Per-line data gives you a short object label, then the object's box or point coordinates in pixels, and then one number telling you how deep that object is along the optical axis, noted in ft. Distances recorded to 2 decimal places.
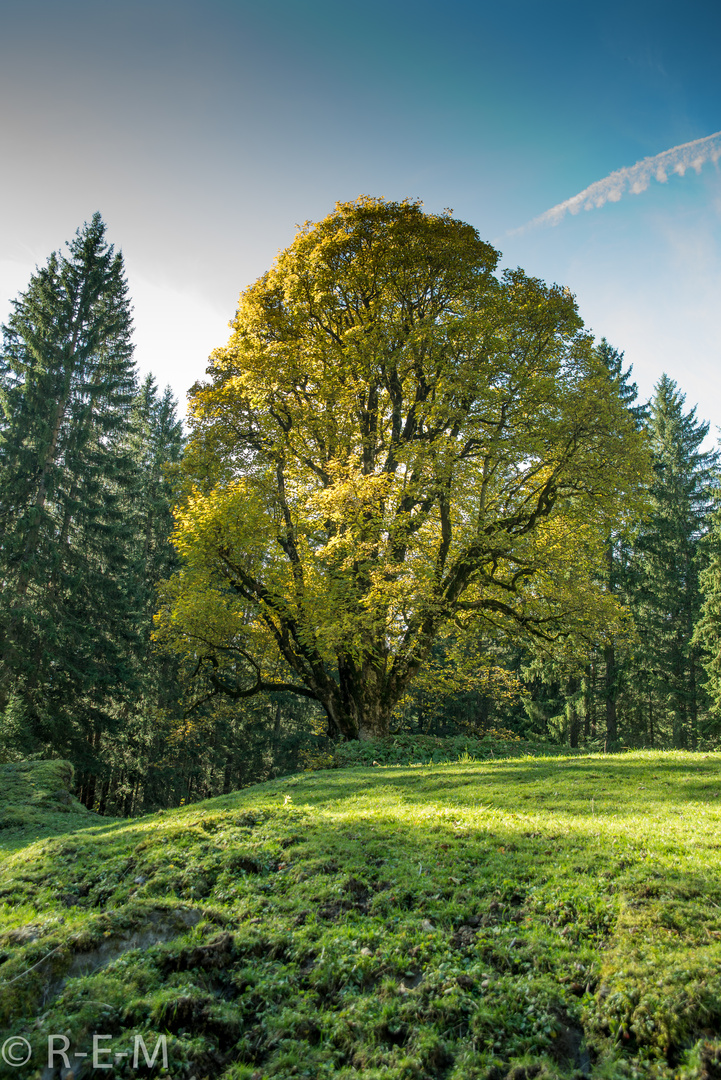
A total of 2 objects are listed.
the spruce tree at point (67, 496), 66.80
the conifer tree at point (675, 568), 90.53
